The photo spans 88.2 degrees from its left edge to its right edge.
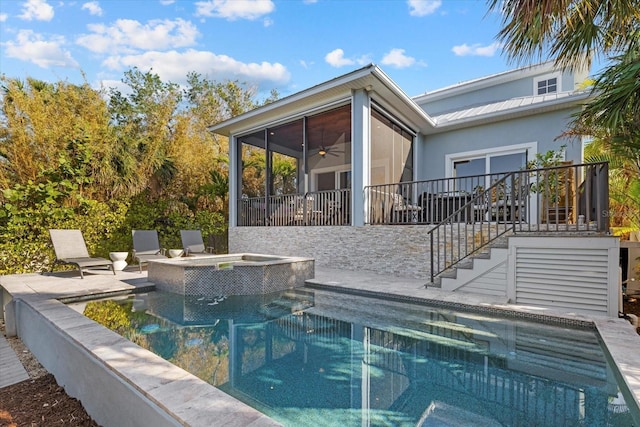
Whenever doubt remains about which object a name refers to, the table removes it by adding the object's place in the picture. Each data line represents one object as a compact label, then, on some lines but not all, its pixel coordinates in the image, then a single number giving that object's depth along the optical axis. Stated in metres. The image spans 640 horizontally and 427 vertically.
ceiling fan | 11.23
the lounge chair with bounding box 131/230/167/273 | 8.27
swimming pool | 2.47
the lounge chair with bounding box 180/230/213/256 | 9.56
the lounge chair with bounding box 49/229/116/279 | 6.95
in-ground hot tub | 6.02
